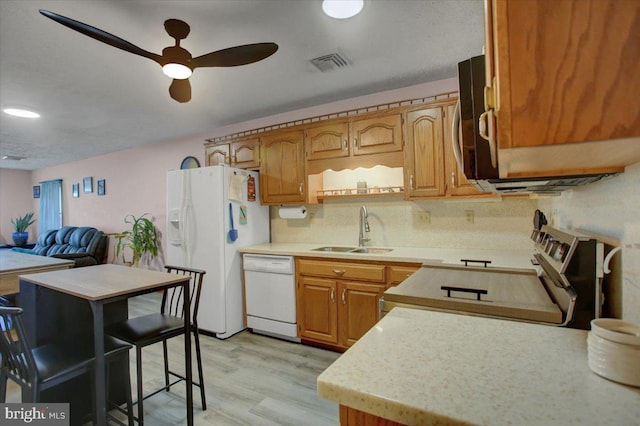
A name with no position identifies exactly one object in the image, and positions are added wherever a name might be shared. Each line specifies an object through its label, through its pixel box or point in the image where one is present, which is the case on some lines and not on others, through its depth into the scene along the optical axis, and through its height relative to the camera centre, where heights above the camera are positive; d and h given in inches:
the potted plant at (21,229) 271.4 -8.7
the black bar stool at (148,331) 66.7 -25.8
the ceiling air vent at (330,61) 92.9 +46.9
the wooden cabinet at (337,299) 101.7 -30.6
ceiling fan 66.1 +36.9
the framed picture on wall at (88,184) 243.4 +26.8
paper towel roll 134.1 +0.3
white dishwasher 117.6 -32.0
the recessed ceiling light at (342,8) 68.1 +46.1
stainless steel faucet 122.3 -5.6
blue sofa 208.0 -19.6
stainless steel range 35.9 -12.8
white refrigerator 123.4 -7.3
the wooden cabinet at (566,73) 17.8 +8.0
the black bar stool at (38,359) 52.7 -26.8
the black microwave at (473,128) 33.3 +8.9
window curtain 271.6 +12.7
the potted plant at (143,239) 187.8 -14.0
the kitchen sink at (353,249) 117.7 -14.8
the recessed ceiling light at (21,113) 130.6 +46.4
